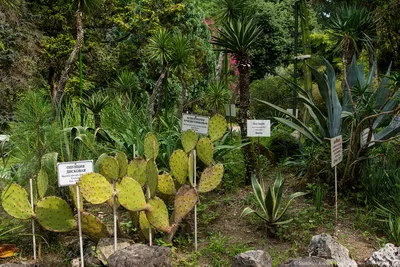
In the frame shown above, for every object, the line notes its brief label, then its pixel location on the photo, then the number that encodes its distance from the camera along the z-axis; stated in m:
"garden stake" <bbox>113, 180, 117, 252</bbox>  3.38
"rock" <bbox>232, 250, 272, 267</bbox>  3.28
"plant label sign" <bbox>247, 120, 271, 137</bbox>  4.86
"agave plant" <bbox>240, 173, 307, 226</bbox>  3.99
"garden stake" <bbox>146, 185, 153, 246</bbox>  3.54
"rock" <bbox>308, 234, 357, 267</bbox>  3.46
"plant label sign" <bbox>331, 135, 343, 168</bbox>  4.03
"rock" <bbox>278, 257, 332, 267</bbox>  3.25
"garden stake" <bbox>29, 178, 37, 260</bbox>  3.57
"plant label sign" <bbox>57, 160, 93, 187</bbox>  3.33
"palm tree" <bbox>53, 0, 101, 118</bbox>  6.42
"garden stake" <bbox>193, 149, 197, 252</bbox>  3.81
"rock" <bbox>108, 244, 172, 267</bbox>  3.11
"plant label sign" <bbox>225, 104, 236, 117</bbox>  7.06
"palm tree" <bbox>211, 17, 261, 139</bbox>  4.84
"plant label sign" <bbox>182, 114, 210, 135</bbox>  4.51
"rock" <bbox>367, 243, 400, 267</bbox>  3.48
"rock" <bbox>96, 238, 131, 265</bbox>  3.44
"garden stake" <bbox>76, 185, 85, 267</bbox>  3.31
